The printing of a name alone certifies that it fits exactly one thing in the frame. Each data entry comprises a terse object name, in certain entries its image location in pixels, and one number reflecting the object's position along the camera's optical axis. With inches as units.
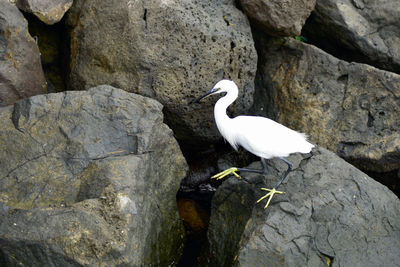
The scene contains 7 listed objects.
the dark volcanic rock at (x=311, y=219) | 249.0
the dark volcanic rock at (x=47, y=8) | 333.1
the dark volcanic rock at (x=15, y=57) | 309.7
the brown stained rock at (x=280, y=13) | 352.5
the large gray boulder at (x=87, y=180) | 220.4
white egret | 278.2
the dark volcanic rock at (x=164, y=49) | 325.1
